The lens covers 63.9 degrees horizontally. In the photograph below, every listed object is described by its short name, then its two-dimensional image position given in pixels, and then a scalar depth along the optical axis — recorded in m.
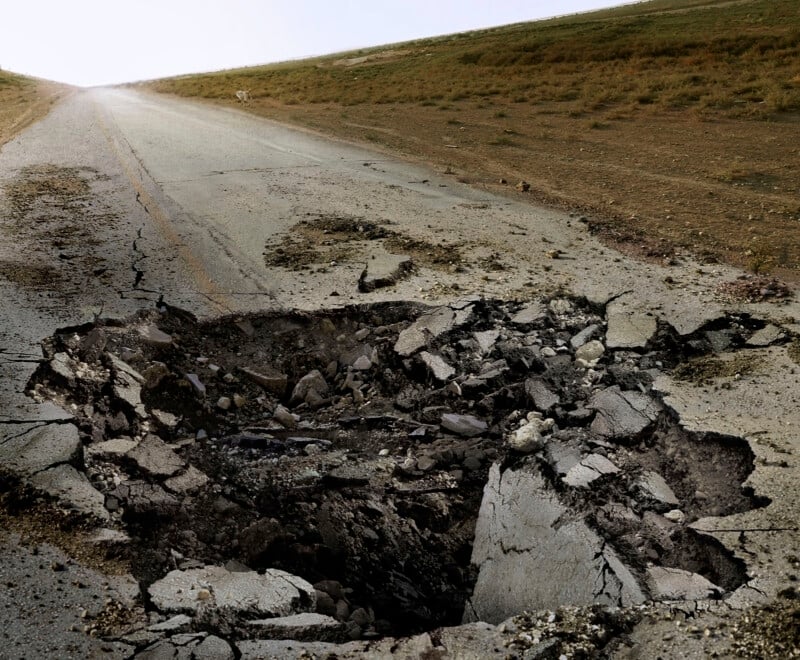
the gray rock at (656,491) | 3.13
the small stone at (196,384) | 4.28
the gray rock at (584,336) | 4.51
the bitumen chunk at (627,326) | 4.47
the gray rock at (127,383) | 3.95
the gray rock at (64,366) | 3.98
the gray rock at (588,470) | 3.26
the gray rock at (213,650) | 2.33
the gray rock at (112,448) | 3.42
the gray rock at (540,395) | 3.89
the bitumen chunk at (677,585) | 2.59
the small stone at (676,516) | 3.03
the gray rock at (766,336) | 4.35
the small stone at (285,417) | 4.14
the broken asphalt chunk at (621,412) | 3.61
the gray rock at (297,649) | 2.37
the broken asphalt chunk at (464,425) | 3.83
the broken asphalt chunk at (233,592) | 2.60
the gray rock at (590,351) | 4.32
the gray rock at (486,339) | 4.49
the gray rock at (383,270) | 5.53
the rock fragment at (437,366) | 4.30
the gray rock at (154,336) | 4.61
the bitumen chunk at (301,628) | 2.49
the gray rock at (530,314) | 4.82
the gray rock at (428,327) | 4.61
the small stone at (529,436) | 3.55
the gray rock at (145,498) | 3.13
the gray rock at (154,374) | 4.19
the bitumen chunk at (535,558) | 2.74
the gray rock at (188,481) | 3.34
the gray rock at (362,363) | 4.56
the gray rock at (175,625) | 2.43
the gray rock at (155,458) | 3.41
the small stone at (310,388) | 4.39
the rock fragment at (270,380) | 4.48
